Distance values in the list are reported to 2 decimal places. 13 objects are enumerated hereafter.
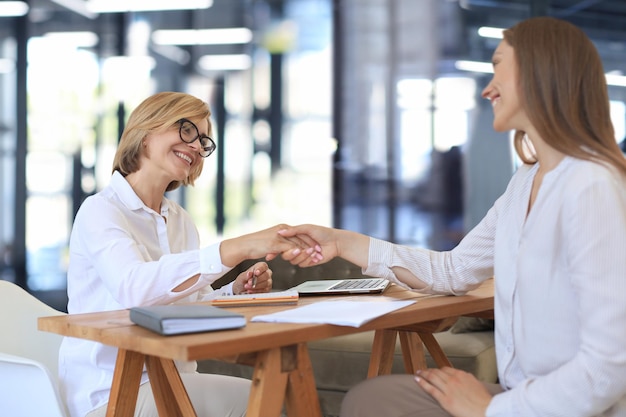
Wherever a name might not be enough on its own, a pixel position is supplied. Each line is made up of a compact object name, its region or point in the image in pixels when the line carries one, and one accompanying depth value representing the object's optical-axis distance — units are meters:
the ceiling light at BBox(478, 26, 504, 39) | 6.86
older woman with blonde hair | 2.13
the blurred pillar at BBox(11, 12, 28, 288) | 7.42
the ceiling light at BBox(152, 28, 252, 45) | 7.30
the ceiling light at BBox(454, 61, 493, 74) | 6.83
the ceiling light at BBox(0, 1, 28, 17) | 7.59
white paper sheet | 1.75
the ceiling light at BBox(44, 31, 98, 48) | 7.56
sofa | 3.46
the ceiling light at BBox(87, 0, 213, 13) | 7.40
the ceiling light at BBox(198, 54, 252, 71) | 7.26
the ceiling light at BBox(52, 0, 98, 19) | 7.57
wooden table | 1.56
